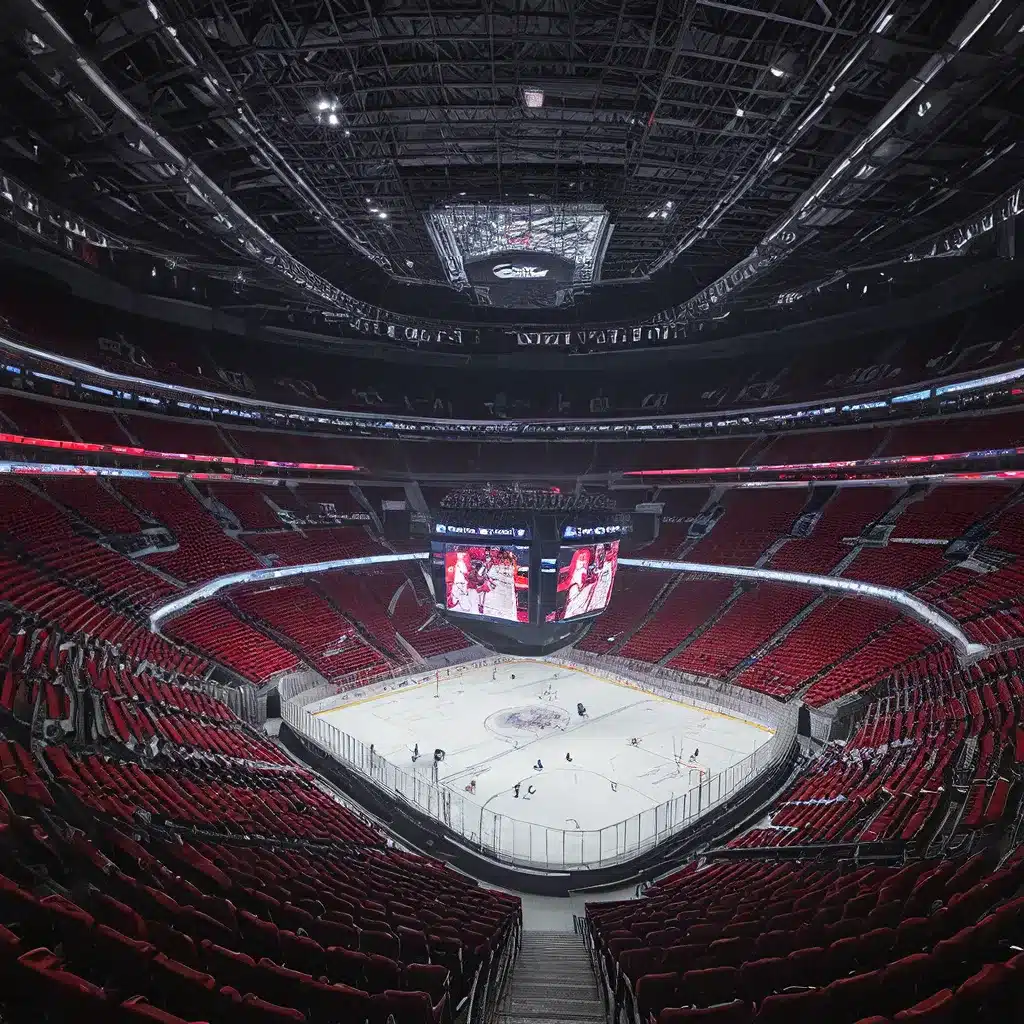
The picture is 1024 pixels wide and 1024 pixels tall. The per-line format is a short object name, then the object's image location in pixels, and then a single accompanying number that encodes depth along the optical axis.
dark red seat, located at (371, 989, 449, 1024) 4.89
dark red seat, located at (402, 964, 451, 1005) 5.77
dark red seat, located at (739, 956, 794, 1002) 5.42
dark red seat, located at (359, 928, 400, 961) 6.70
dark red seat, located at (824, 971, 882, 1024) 4.75
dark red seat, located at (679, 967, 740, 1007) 5.51
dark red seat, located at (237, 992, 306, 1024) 4.16
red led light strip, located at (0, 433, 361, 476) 26.08
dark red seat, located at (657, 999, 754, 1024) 4.62
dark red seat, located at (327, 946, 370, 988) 5.75
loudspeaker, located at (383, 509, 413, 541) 44.62
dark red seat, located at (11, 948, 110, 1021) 3.72
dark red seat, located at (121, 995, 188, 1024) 3.62
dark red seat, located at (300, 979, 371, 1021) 4.91
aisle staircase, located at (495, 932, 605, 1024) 7.81
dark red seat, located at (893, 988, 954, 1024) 4.11
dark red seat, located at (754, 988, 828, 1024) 4.68
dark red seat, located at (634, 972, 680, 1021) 5.62
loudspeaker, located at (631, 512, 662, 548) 44.47
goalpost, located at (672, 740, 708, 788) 20.92
